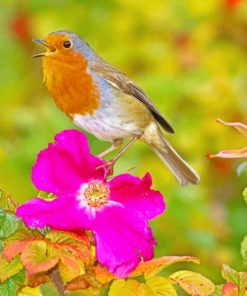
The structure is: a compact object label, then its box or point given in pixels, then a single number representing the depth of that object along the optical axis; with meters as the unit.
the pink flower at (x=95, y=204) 4.44
